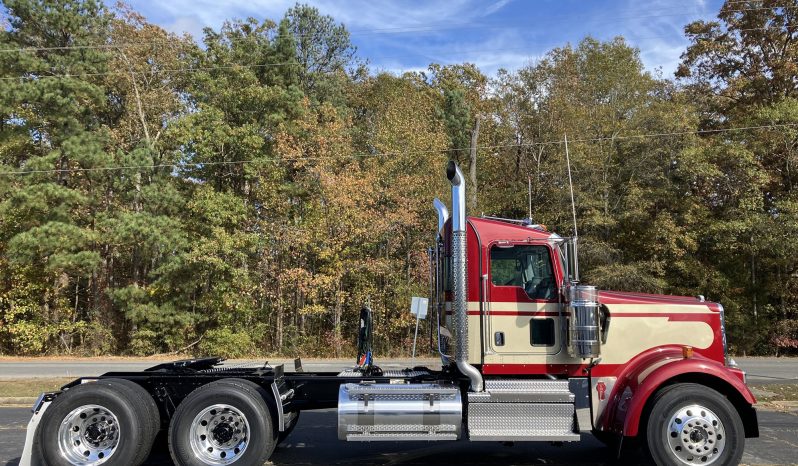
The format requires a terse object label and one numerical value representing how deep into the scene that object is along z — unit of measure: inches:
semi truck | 235.0
